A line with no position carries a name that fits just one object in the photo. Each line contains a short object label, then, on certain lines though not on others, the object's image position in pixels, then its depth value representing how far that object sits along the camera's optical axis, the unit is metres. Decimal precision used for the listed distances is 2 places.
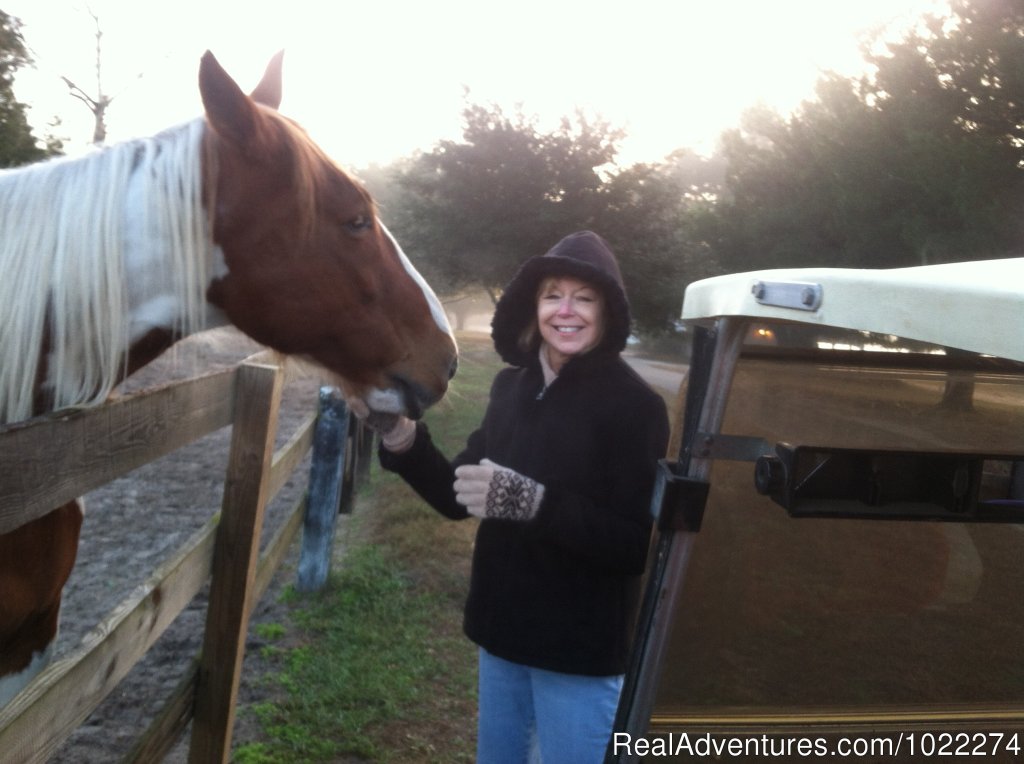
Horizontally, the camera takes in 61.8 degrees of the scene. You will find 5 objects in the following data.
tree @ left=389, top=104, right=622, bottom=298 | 13.07
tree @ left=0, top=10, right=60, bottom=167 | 6.16
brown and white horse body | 1.90
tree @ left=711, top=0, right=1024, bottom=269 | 8.23
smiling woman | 2.19
